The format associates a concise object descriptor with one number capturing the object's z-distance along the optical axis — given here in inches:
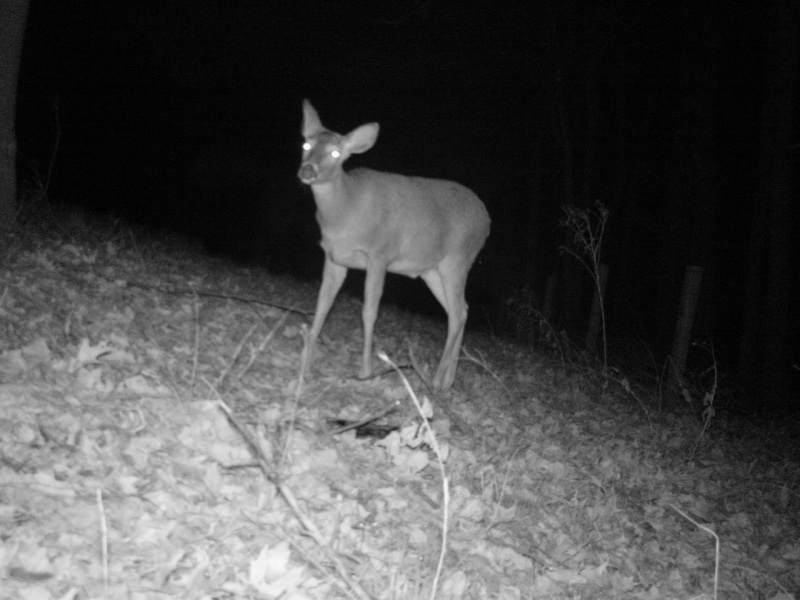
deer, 233.6
